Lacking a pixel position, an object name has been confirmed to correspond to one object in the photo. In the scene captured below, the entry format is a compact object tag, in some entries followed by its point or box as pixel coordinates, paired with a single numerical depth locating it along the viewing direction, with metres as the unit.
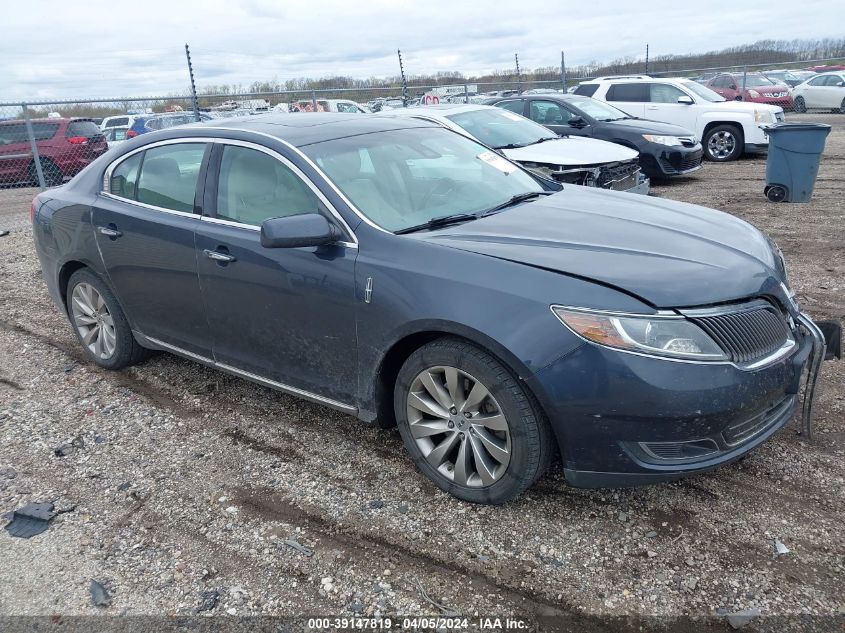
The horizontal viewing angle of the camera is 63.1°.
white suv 13.89
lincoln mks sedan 2.71
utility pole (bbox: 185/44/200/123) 13.99
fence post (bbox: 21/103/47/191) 12.82
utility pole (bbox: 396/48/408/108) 19.53
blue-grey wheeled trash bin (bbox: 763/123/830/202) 9.06
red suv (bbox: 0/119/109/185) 13.67
